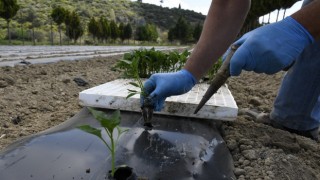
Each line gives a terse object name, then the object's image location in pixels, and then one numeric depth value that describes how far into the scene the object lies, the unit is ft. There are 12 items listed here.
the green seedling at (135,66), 4.32
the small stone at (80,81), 8.60
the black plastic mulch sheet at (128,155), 3.07
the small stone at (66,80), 8.33
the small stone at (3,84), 7.18
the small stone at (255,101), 6.89
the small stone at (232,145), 4.06
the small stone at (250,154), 3.67
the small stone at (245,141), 4.05
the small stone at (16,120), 5.26
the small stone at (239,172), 3.38
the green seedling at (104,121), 2.67
